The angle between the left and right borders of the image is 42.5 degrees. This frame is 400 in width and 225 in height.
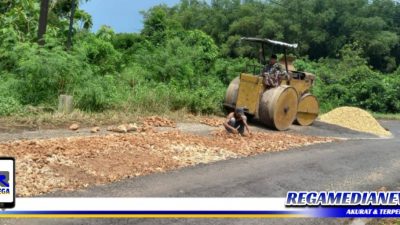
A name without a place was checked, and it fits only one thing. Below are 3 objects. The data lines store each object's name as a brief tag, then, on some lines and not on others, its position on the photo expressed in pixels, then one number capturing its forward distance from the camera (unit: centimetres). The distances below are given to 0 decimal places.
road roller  1462
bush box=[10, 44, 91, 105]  1311
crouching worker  1190
